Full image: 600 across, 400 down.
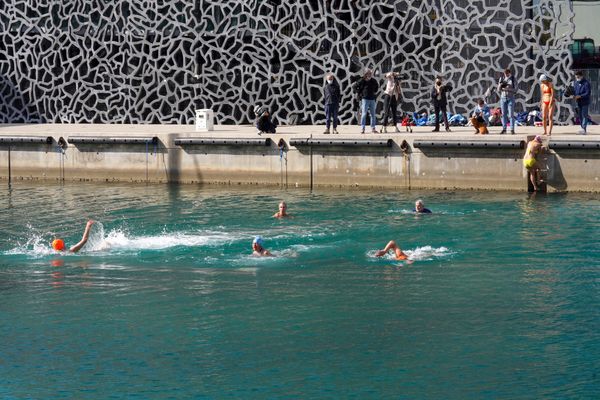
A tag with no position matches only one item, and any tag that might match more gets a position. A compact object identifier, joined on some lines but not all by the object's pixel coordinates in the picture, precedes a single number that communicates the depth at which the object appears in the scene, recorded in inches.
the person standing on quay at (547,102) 1333.7
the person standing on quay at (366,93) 1414.9
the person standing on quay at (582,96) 1338.6
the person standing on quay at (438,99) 1409.9
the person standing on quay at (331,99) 1438.2
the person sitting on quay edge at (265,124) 1462.8
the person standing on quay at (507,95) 1350.9
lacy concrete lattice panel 1593.3
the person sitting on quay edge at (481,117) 1376.7
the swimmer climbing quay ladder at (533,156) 1279.5
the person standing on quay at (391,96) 1427.2
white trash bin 1556.7
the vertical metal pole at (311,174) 1416.8
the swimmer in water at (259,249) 962.1
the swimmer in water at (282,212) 1153.4
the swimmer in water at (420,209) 1141.1
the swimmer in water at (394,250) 950.4
